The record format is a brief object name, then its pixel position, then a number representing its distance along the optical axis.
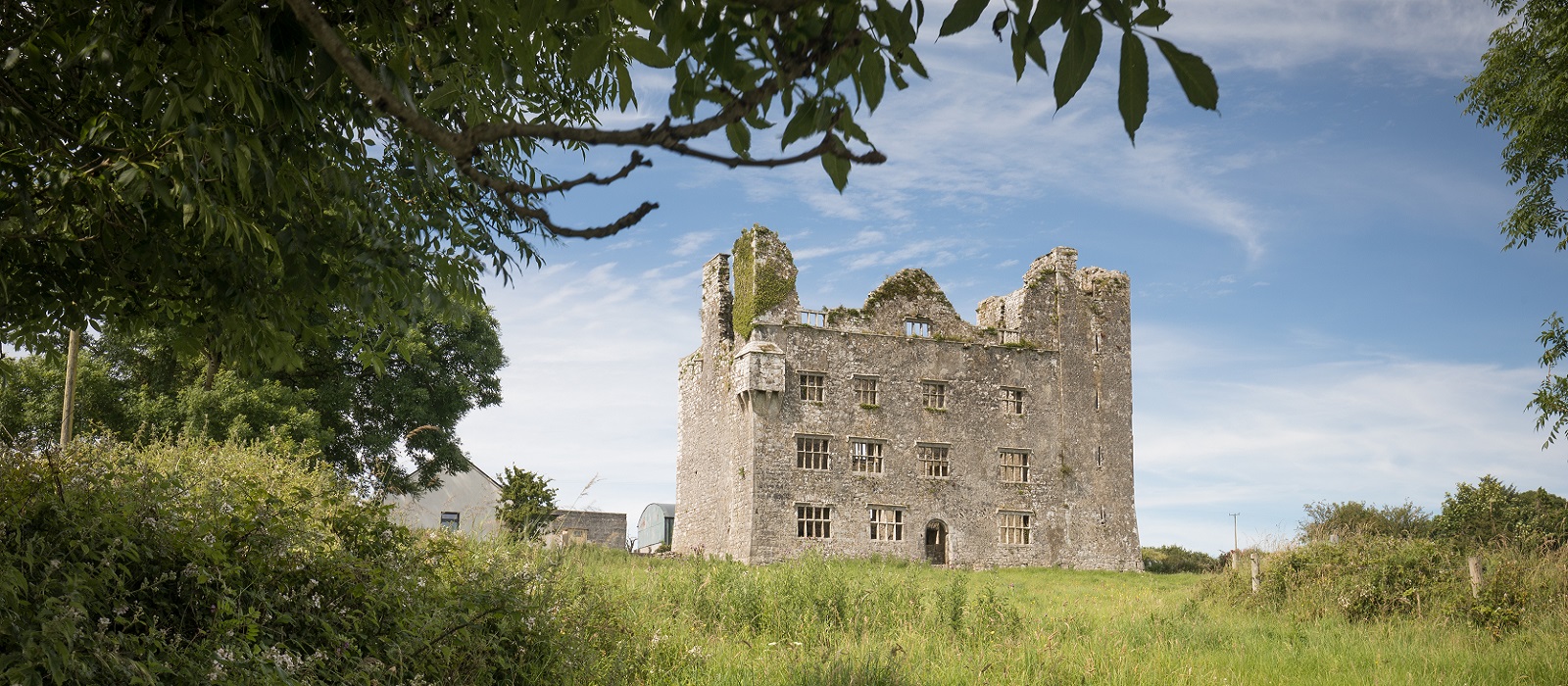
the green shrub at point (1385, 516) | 35.31
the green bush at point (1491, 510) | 35.59
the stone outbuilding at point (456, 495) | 40.34
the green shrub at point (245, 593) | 5.43
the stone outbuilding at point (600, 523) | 41.59
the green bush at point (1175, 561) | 37.88
